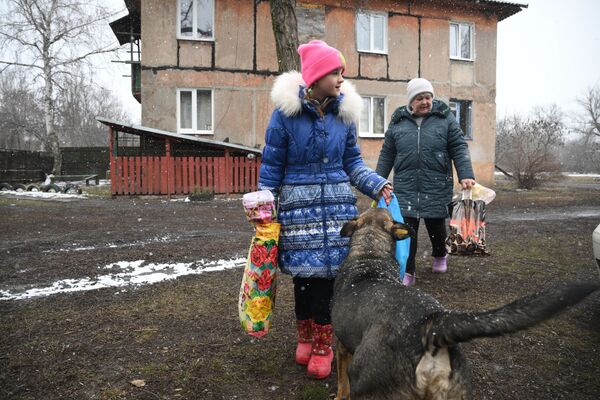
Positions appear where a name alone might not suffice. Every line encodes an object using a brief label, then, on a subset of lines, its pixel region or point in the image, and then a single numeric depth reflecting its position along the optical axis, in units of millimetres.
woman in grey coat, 4270
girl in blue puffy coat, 2594
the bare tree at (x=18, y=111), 36494
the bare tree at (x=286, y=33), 9008
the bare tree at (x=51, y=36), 21734
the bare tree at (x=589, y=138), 48125
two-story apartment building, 15195
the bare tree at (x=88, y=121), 46031
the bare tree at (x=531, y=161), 17594
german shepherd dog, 1529
